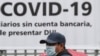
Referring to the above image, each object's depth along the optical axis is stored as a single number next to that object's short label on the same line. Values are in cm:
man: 550
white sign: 877
